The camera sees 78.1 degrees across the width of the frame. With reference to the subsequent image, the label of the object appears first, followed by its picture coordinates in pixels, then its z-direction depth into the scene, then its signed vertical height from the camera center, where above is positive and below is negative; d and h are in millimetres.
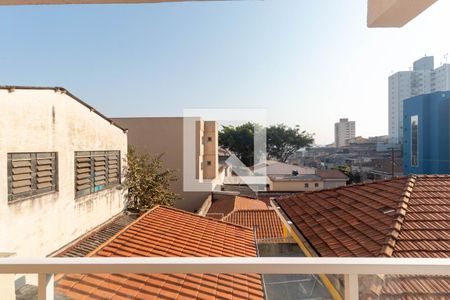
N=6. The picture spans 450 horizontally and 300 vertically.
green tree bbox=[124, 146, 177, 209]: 9562 -1308
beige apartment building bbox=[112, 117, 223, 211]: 15578 +265
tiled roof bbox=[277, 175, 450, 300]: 3477 -1150
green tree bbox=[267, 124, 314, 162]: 27188 +694
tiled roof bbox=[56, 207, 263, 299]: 1046 -1335
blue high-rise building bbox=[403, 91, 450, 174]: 22078 +1041
